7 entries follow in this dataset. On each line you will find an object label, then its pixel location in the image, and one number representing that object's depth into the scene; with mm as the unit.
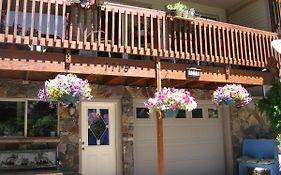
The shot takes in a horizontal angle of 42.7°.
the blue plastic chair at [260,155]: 10375
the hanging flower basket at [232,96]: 8320
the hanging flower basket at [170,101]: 7145
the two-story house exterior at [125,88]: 7469
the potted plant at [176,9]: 8555
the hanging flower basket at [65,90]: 6641
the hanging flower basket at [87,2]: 7436
